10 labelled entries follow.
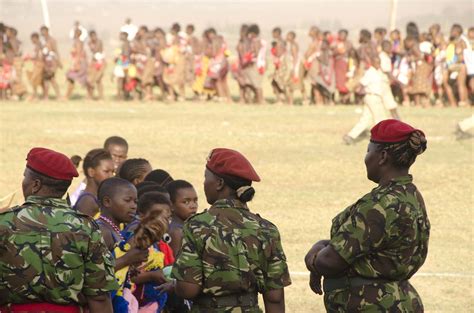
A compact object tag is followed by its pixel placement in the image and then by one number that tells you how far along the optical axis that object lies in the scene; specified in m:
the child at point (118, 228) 12.33
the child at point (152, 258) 13.23
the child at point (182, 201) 15.10
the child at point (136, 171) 17.62
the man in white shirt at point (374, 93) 37.78
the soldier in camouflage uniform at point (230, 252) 10.97
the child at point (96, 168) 17.95
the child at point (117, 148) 20.67
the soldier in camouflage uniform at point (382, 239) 10.98
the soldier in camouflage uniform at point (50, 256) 10.33
